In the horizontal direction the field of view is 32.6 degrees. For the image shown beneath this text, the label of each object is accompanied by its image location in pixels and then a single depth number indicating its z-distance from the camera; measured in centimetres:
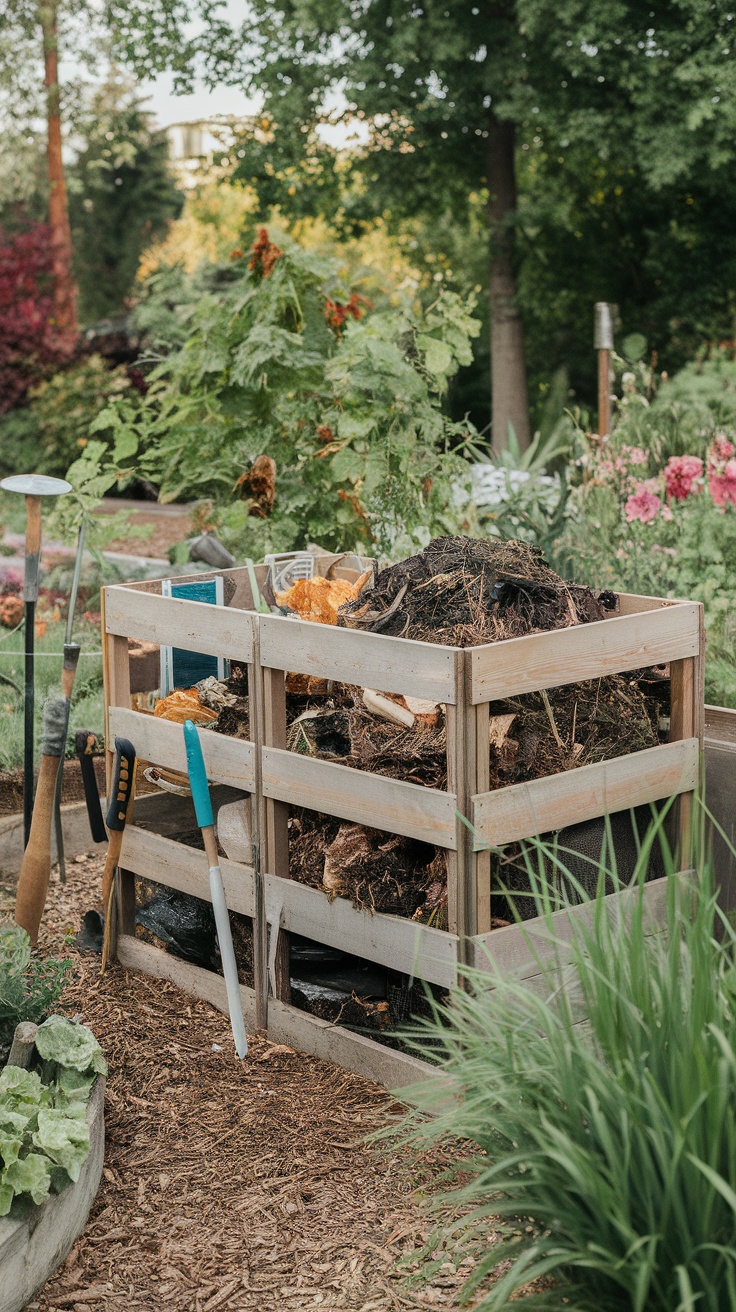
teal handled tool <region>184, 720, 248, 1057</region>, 311
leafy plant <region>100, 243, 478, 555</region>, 472
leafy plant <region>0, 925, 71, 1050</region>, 277
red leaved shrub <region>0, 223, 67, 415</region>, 1611
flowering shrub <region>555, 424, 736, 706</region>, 440
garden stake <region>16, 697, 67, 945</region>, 333
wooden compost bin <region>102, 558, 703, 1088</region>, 270
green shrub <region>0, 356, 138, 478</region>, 1498
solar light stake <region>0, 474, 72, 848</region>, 356
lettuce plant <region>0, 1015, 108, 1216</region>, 223
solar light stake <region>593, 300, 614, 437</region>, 704
